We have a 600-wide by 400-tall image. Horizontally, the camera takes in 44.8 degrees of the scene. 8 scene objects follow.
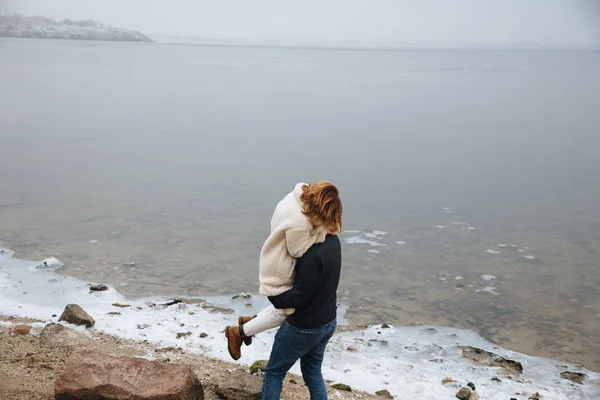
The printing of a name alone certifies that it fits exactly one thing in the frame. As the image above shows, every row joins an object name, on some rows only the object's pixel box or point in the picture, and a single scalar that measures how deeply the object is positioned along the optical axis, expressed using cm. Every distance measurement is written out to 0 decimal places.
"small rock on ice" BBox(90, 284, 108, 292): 623
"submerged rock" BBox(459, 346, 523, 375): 518
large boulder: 342
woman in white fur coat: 301
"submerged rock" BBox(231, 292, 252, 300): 630
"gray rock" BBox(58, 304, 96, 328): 512
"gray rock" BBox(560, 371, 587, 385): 508
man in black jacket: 307
